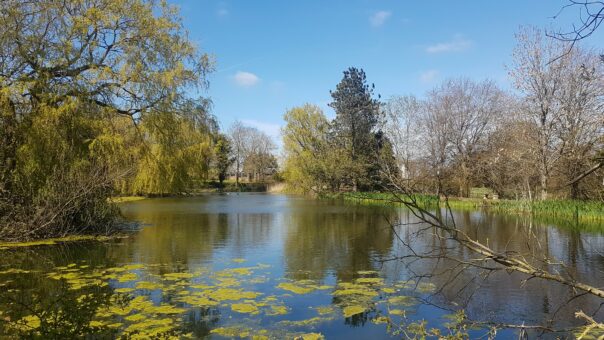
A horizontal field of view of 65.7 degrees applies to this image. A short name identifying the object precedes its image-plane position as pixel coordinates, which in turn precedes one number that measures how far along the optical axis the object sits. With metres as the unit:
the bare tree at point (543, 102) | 21.92
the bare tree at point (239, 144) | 60.26
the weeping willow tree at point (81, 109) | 11.09
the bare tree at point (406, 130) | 34.38
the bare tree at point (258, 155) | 58.81
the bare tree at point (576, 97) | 20.92
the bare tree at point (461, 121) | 32.19
